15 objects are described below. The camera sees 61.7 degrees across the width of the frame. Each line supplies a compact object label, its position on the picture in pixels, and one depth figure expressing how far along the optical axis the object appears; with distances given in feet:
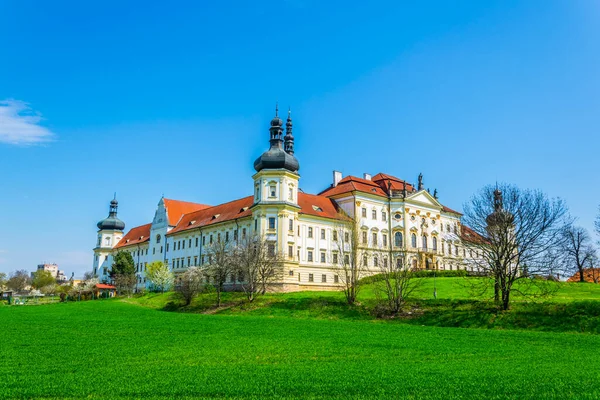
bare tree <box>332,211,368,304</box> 131.85
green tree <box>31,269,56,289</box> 397.60
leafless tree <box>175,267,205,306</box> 158.92
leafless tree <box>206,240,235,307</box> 160.45
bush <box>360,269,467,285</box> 183.93
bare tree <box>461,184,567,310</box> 109.40
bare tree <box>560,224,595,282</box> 197.16
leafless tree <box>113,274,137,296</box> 228.84
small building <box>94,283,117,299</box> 257.34
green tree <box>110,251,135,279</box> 255.09
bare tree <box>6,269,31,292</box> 443.73
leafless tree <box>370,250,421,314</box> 120.06
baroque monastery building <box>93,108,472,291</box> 185.16
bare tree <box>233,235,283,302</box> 153.89
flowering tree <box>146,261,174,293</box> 217.77
